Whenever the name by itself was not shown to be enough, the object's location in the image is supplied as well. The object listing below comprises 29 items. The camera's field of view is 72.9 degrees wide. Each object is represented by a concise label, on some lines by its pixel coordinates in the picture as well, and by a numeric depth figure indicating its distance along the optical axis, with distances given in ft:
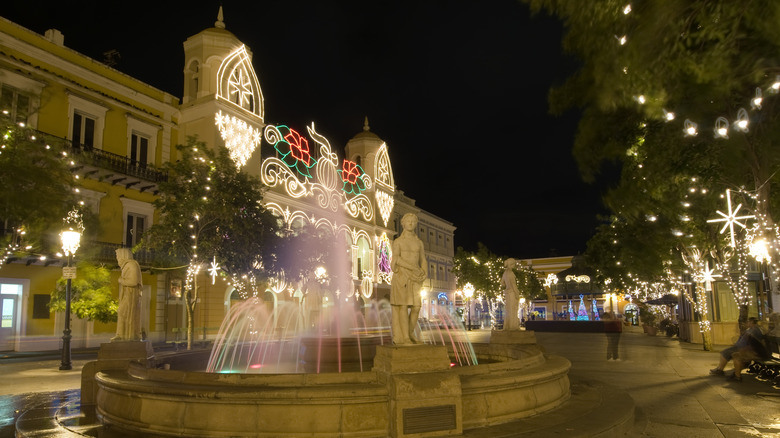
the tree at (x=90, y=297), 73.15
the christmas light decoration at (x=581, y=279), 117.19
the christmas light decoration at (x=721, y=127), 28.78
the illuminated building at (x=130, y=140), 74.28
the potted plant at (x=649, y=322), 106.73
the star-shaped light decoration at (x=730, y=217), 35.48
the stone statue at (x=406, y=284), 24.08
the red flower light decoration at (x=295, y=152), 110.83
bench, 38.73
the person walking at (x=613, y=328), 95.43
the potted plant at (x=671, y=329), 102.58
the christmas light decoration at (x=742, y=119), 27.37
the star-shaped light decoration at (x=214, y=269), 76.53
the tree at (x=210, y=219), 69.56
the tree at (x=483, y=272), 163.94
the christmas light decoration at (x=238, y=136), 94.58
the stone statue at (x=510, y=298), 45.55
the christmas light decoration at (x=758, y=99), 25.03
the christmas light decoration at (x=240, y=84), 95.91
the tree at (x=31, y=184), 46.44
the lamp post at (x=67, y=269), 51.83
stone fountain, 20.52
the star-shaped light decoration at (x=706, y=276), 65.16
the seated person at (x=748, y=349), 39.42
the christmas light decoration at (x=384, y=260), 146.61
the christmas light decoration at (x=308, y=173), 108.58
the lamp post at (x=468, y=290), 164.76
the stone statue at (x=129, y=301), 33.91
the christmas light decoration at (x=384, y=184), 148.76
